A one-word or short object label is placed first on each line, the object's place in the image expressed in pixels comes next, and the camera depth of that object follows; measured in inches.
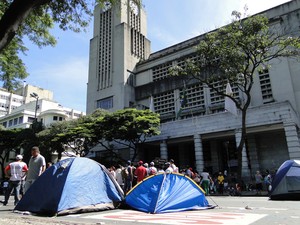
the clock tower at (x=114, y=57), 1425.9
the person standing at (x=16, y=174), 343.0
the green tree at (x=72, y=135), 1005.8
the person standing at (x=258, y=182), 690.8
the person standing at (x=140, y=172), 472.3
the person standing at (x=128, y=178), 498.6
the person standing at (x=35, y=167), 315.3
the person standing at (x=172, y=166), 506.2
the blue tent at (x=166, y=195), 265.6
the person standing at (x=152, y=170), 508.4
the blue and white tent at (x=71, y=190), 259.3
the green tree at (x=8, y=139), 1336.0
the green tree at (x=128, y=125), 941.8
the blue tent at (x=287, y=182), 379.2
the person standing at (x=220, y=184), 739.4
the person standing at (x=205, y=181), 620.7
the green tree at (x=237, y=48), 668.1
